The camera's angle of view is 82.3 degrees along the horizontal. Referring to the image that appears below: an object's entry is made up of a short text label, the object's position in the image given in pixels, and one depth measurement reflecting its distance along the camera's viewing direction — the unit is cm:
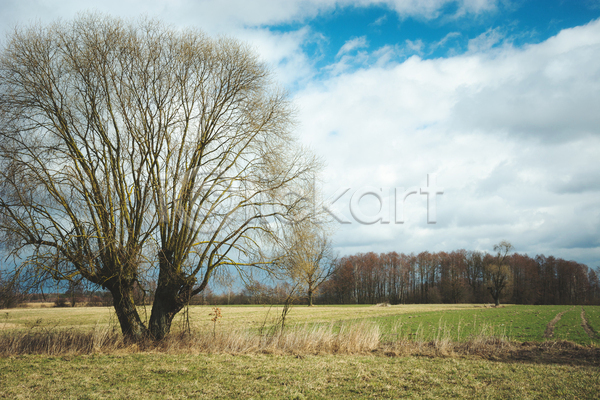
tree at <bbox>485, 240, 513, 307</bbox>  5962
